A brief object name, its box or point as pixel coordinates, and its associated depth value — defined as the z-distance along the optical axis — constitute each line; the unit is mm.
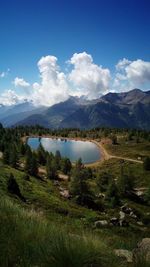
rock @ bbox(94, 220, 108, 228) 23102
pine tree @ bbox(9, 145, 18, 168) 59585
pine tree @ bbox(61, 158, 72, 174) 77107
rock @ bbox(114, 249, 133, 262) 4173
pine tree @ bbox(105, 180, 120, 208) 47104
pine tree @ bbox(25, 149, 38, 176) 57346
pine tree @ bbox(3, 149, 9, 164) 62555
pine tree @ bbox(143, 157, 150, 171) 84082
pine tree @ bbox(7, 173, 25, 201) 25636
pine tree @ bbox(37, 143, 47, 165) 86536
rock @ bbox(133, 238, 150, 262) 3556
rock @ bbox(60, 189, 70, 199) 44947
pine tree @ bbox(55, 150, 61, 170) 80439
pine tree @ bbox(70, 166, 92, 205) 43369
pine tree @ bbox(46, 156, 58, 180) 63739
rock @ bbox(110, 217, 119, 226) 27607
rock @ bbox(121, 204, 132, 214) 43057
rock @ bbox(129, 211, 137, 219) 39221
